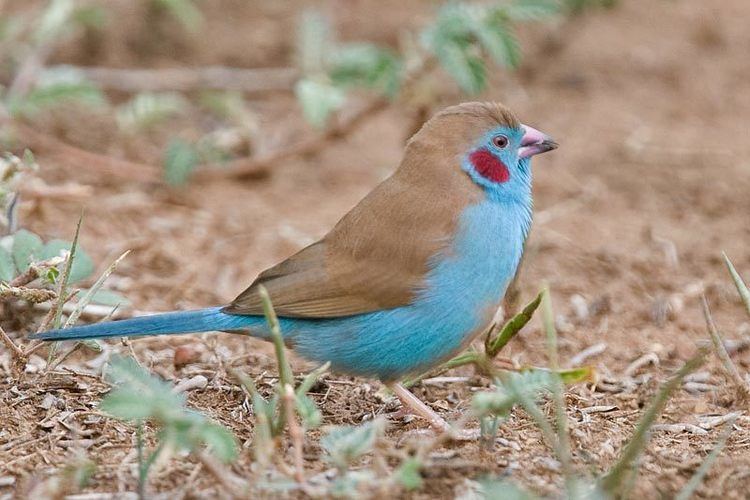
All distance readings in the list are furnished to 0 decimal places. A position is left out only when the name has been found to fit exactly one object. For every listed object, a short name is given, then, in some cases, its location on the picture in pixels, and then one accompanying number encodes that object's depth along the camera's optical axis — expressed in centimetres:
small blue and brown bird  703
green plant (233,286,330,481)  548
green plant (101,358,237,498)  505
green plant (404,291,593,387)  677
